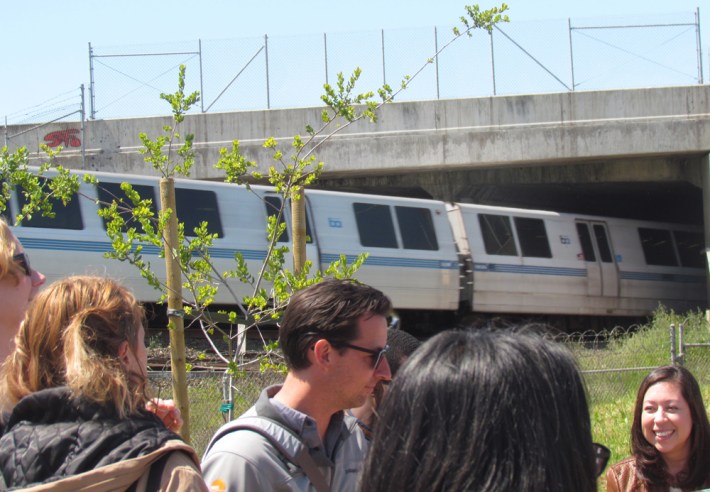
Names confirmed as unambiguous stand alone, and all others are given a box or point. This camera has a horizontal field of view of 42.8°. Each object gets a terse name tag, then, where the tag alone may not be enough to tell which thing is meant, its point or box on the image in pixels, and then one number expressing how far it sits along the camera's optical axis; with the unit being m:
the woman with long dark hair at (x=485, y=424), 1.67
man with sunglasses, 2.81
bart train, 14.03
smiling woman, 3.99
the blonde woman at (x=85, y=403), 2.16
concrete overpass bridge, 19.70
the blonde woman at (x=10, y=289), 2.97
